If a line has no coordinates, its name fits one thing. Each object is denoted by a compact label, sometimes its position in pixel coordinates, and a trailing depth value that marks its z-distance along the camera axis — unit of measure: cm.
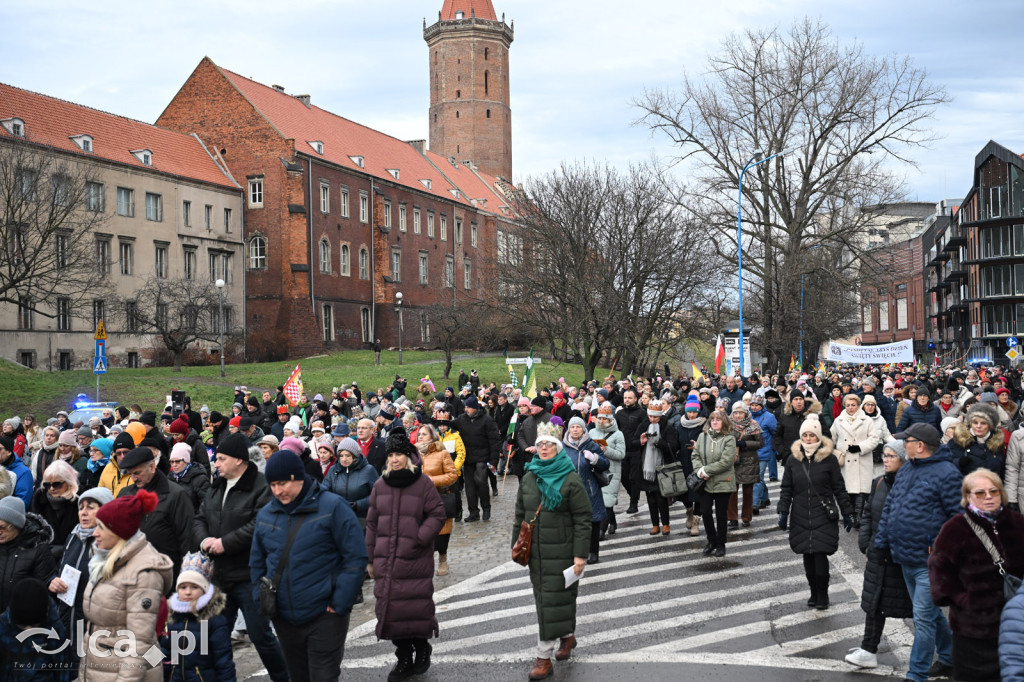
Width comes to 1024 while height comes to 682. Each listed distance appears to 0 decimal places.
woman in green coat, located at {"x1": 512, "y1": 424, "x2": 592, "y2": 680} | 736
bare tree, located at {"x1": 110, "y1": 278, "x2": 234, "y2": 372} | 4816
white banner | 3078
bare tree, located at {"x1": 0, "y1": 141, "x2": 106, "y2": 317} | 3466
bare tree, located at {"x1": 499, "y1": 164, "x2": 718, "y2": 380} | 3775
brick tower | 9456
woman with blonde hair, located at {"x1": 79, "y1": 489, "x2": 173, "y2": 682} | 521
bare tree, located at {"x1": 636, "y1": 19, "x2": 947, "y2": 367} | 3922
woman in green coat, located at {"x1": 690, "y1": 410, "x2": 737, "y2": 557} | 1174
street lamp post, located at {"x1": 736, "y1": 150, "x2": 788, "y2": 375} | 3696
